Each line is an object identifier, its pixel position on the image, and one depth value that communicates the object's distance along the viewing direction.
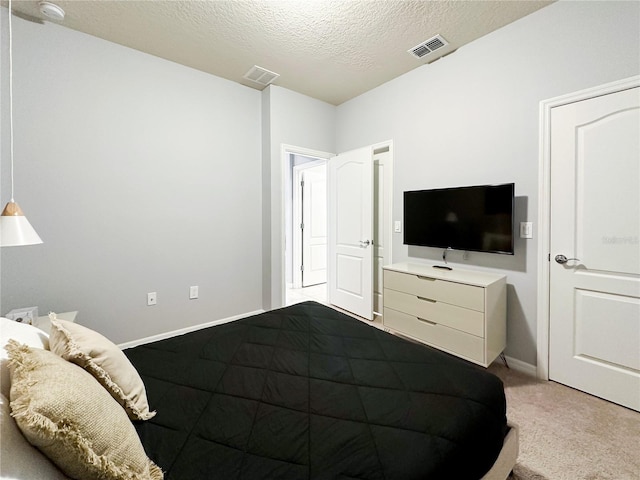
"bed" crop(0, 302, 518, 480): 0.64
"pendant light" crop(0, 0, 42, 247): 1.46
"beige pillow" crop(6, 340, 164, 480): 0.60
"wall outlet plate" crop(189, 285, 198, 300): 3.01
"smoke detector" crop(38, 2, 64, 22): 2.04
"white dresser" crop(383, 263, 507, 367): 2.14
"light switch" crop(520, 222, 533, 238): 2.22
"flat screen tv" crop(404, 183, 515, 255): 2.25
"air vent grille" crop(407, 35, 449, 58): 2.48
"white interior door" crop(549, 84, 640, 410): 1.81
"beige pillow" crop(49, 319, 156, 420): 0.93
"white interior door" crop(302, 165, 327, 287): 5.00
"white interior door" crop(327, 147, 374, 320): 3.40
